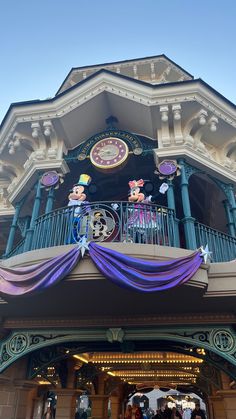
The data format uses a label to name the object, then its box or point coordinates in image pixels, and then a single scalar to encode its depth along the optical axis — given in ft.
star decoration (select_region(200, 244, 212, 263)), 17.44
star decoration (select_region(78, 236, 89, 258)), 17.47
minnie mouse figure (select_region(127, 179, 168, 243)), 20.76
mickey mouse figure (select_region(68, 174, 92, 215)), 24.53
